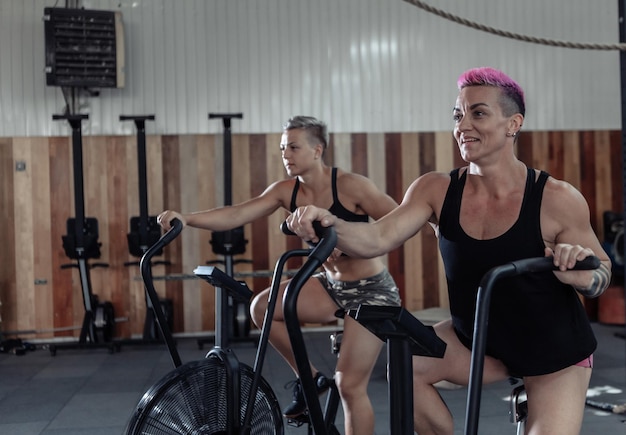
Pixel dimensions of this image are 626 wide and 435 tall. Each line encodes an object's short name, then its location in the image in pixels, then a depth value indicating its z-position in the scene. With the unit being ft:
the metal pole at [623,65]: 16.20
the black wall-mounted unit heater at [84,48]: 19.99
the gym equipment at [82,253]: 19.54
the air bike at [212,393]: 6.69
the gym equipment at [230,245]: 20.10
